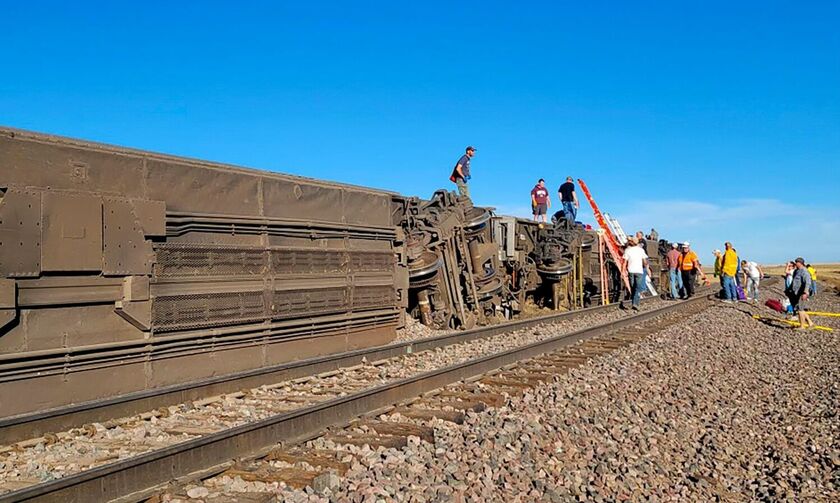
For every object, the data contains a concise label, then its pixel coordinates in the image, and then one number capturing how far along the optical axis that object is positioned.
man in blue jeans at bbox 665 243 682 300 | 27.20
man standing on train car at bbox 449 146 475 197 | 17.73
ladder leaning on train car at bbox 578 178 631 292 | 24.64
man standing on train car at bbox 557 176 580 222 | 23.98
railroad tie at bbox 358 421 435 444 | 5.76
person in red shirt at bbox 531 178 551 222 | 23.98
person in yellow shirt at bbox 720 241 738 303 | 23.20
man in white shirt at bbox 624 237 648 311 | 20.00
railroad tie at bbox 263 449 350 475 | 4.92
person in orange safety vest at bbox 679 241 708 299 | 26.33
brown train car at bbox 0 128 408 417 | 6.87
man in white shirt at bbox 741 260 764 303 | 27.38
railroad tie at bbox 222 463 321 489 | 4.60
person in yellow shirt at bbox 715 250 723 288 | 26.95
